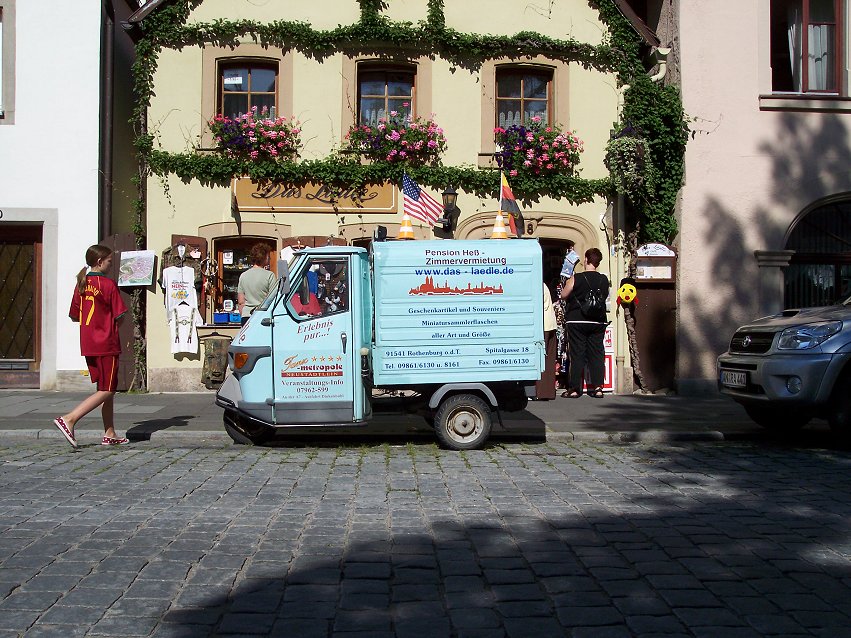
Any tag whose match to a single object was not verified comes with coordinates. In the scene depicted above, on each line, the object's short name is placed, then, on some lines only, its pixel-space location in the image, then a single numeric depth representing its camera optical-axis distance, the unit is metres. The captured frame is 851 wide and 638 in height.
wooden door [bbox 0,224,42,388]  14.64
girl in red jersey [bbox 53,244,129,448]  8.80
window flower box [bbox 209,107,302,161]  14.06
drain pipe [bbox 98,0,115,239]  14.50
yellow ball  14.25
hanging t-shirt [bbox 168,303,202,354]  14.09
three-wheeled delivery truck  8.52
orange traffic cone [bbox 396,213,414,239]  9.26
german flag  12.48
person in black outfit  13.16
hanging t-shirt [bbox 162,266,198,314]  14.00
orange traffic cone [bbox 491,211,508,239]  9.07
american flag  13.53
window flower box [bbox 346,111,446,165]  14.24
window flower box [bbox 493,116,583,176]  14.43
